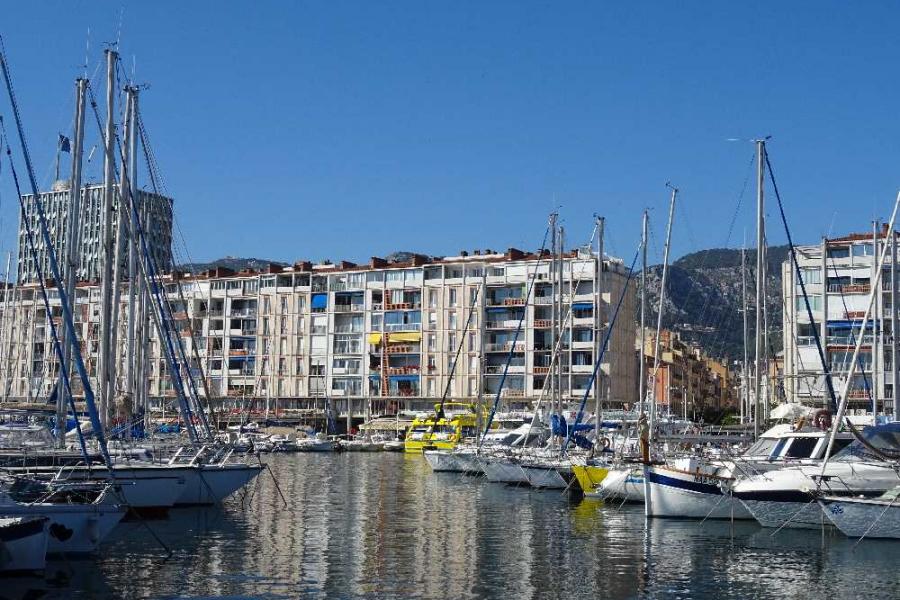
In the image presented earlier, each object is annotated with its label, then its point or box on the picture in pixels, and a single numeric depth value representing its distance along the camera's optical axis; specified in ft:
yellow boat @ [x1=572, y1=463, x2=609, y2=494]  164.55
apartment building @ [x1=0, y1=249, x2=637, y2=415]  386.93
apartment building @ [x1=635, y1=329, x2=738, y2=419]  496.23
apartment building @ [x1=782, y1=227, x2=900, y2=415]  293.23
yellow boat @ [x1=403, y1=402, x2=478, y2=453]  308.95
